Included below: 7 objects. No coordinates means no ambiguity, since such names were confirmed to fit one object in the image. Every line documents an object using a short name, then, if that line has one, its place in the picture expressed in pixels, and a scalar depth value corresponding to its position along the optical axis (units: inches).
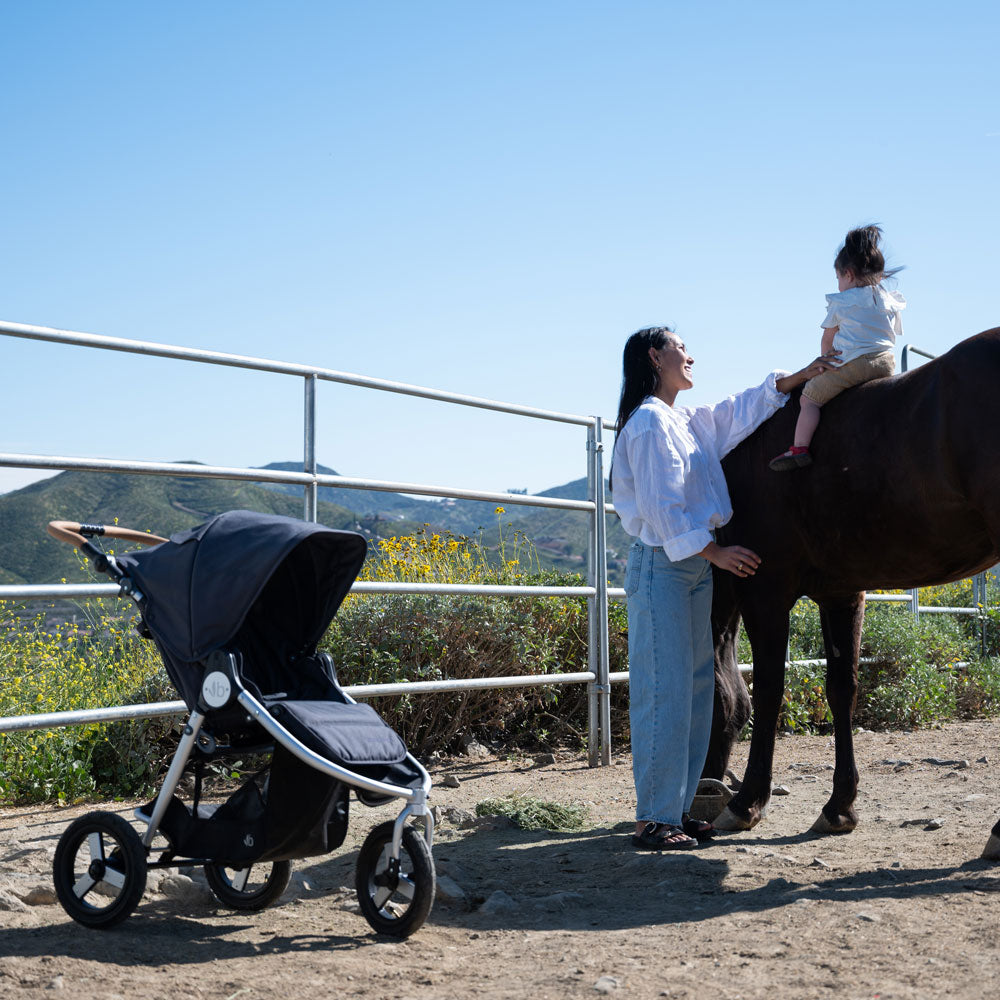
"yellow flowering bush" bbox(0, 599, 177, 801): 186.2
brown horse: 144.3
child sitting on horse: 163.2
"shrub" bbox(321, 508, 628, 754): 236.2
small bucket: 167.0
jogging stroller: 111.5
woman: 150.3
